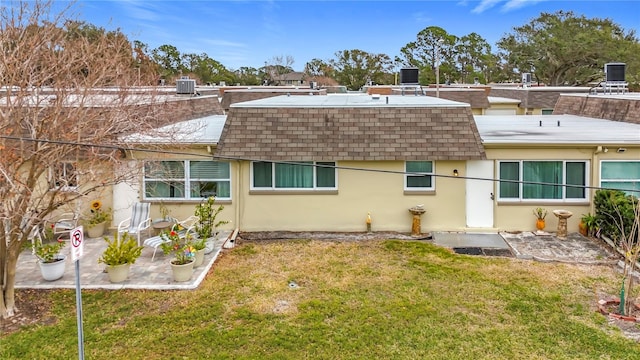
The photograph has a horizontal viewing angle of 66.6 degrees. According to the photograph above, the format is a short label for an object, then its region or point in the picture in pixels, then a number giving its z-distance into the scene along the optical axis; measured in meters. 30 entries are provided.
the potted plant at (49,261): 9.80
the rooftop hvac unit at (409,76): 26.84
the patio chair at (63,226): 12.70
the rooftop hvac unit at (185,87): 22.02
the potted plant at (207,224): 11.71
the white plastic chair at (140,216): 12.77
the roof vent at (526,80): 36.54
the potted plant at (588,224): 12.73
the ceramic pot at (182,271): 9.76
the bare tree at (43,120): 8.00
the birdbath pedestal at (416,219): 13.20
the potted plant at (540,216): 13.13
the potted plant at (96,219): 13.08
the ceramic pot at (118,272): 9.71
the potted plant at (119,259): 9.72
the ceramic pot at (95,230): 13.07
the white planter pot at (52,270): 9.79
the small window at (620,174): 12.98
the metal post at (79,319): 5.89
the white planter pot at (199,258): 10.66
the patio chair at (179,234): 11.15
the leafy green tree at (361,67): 69.06
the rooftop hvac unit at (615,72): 22.20
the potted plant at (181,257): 9.80
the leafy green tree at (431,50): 67.88
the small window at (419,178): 13.37
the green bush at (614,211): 11.32
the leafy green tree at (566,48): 46.66
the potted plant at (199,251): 10.52
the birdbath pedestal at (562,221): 12.69
